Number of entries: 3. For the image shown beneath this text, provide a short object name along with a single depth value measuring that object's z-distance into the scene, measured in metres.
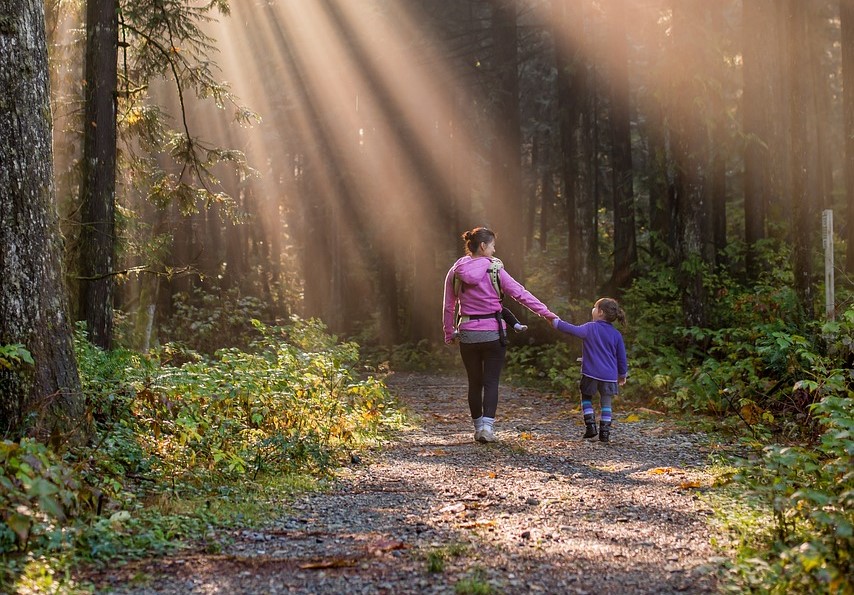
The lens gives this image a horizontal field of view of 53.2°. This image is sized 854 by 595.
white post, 10.44
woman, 9.55
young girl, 9.69
